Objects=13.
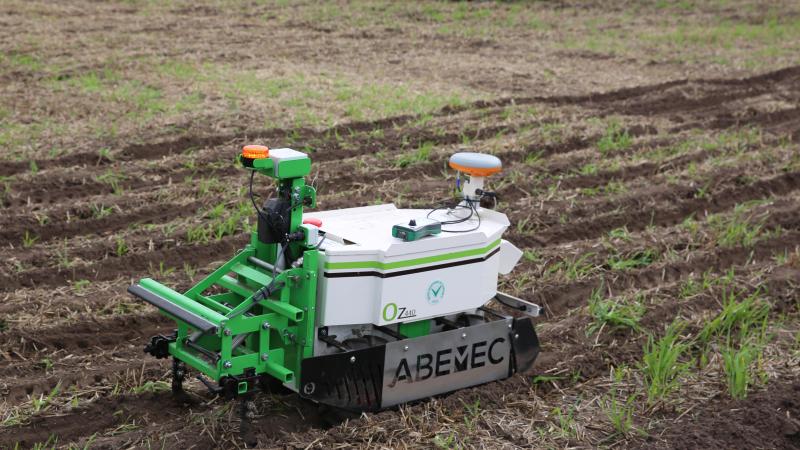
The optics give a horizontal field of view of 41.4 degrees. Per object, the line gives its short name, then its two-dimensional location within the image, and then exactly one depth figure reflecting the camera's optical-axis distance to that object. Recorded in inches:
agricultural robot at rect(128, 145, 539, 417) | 199.8
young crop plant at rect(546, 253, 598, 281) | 292.7
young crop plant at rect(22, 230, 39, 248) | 294.4
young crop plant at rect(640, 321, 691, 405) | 226.4
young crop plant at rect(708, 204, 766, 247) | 321.4
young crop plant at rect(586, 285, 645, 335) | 262.5
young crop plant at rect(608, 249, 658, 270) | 299.6
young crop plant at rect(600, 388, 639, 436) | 211.5
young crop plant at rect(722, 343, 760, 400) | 225.6
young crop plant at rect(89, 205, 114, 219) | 317.7
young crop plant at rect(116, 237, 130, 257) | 291.0
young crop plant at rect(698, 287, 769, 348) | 256.7
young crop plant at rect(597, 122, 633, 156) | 417.8
